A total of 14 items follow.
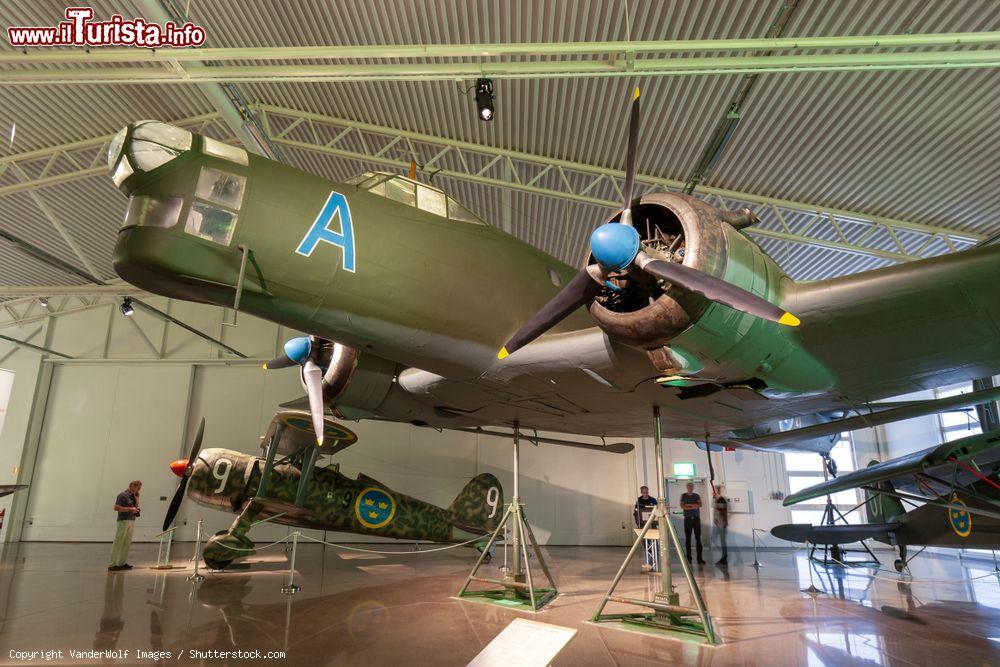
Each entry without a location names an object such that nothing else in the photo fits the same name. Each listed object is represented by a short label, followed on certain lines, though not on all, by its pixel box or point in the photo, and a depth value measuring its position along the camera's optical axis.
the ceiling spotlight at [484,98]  8.38
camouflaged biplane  9.89
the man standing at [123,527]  10.04
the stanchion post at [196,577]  8.20
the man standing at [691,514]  13.53
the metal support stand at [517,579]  6.82
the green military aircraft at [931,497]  8.38
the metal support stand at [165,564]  10.19
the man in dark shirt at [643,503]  14.09
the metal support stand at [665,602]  5.49
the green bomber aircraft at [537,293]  4.27
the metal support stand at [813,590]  8.28
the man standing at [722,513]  13.55
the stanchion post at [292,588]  7.54
